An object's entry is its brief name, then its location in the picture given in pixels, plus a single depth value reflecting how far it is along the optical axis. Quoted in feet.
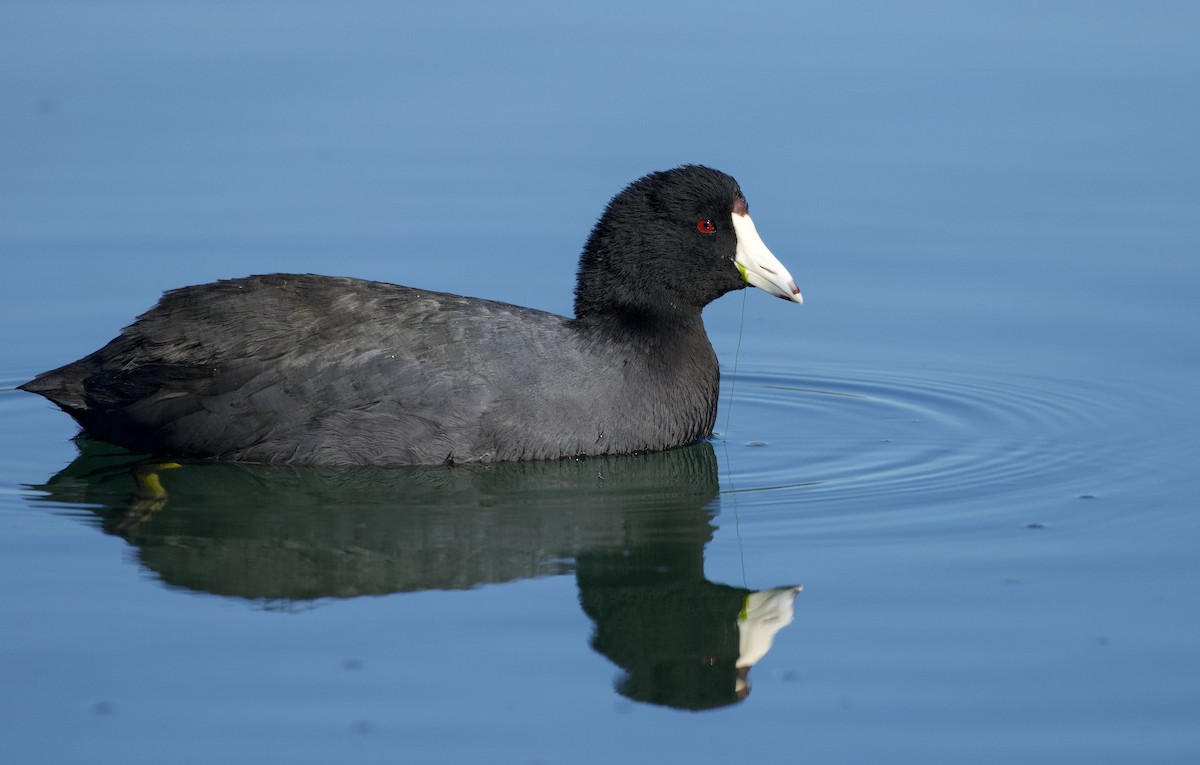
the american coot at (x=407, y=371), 48.42
